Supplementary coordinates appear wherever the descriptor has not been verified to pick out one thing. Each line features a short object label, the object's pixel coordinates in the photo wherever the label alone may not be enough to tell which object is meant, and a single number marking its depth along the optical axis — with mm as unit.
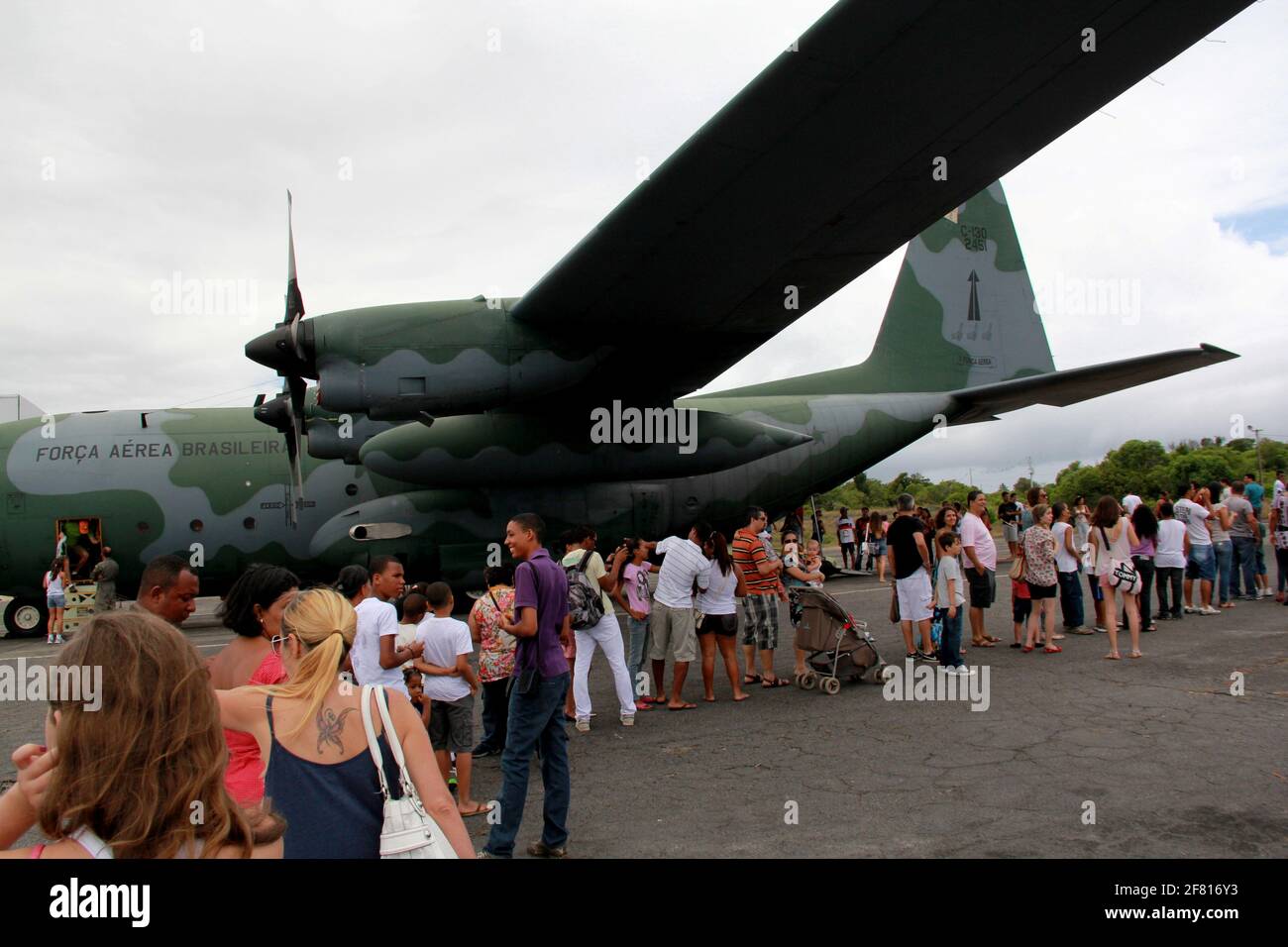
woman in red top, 4070
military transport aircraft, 6531
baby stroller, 8648
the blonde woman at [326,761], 2463
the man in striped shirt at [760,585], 8891
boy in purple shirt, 4684
